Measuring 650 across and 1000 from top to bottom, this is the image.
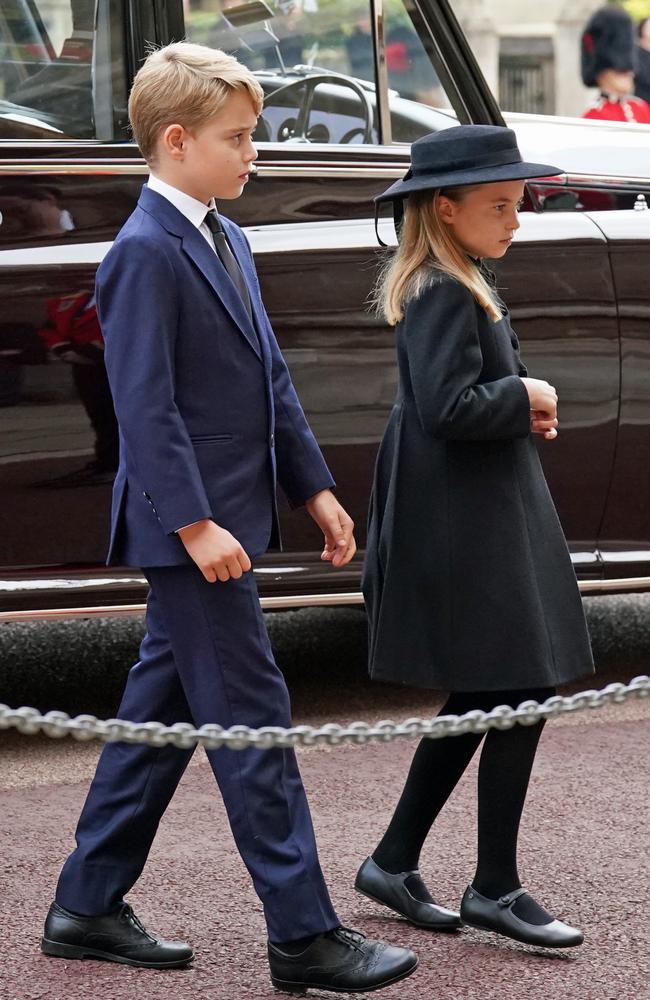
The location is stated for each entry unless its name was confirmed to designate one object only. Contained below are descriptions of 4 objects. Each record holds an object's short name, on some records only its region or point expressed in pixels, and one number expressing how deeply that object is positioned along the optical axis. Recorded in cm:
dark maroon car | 852
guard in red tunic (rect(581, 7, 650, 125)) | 1418
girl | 611
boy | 564
